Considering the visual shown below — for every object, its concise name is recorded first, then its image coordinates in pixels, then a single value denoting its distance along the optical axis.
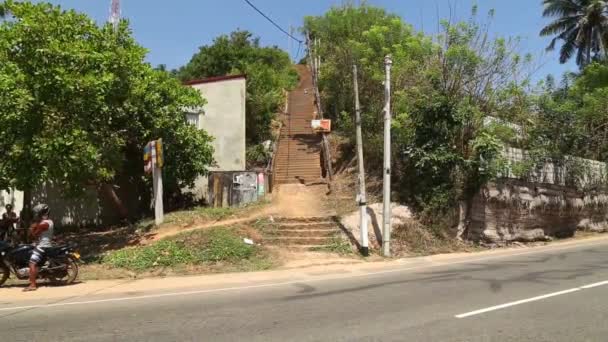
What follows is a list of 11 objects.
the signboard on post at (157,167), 17.78
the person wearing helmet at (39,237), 10.99
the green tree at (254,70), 29.67
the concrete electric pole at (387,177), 16.53
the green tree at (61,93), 13.52
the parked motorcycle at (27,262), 11.26
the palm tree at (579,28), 40.31
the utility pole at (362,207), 16.40
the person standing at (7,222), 17.16
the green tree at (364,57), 21.91
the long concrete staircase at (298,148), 25.61
